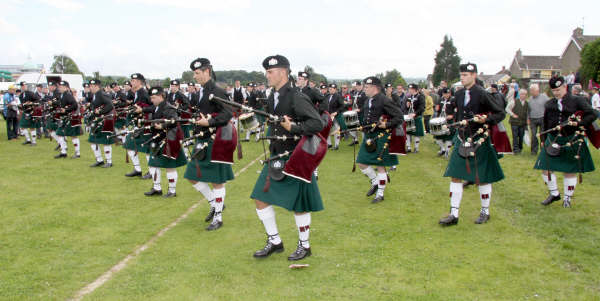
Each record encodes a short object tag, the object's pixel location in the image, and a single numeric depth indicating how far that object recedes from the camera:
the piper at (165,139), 7.75
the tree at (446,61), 90.00
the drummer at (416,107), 13.54
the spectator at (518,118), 13.55
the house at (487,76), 87.62
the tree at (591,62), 34.97
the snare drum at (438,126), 7.43
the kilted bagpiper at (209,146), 6.24
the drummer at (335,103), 15.15
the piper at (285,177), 4.84
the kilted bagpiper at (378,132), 7.89
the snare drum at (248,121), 6.11
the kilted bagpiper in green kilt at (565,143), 7.07
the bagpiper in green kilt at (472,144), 6.20
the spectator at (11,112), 17.52
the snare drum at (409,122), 11.62
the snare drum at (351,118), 12.00
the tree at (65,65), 96.19
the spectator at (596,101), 16.94
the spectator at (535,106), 12.87
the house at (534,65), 79.06
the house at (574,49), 57.44
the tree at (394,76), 76.41
